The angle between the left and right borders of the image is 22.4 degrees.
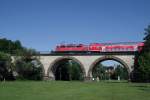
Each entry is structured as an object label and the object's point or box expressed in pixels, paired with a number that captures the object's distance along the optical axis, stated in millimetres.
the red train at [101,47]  75112
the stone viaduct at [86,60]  74950
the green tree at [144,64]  59250
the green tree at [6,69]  80188
